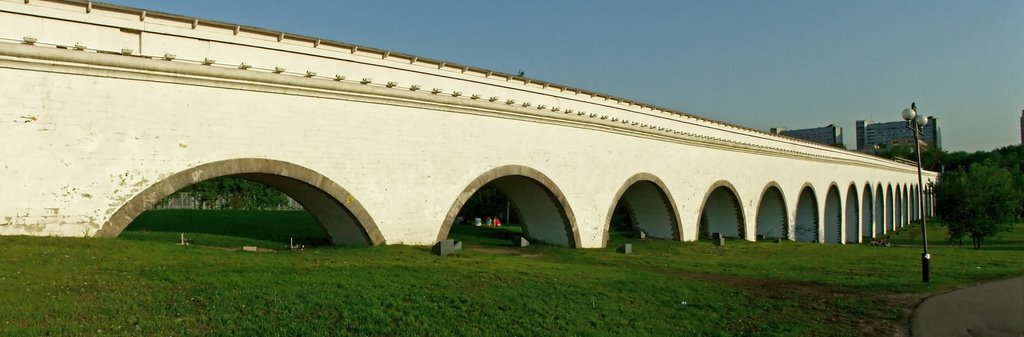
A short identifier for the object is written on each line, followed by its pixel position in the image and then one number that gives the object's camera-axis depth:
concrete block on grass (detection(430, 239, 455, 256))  15.76
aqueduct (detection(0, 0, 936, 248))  11.76
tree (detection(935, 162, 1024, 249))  33.84
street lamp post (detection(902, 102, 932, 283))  15.86
